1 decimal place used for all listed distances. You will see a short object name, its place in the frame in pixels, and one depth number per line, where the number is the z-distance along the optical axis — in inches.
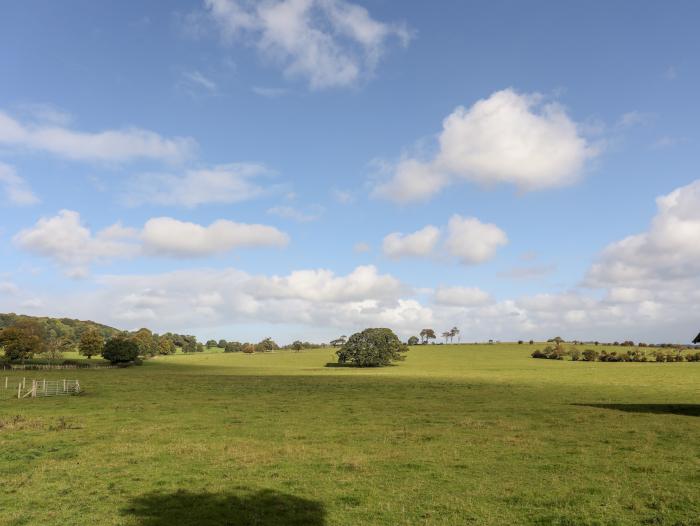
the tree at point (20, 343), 5009.8
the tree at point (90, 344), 5999.0
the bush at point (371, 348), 5654.5
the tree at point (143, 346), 7333.7
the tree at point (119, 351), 5506.9
